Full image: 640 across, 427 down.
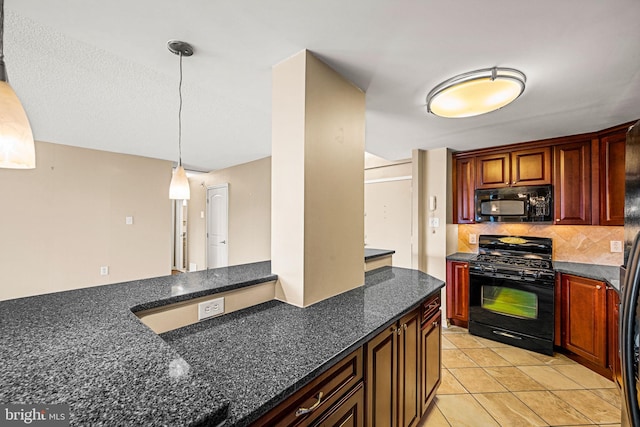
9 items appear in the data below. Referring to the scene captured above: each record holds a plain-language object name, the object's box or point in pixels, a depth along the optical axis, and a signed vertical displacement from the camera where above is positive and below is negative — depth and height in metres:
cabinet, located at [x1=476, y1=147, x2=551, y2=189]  3.01 +0.55
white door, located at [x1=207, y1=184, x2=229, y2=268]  5.50 -0.23
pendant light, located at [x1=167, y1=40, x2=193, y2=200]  2.07 +0.22
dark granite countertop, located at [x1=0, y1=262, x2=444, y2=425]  0.58 -0.39
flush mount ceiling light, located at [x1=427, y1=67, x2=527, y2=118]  1.61 +0.77
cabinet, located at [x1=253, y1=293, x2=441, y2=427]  0.92 -0.74
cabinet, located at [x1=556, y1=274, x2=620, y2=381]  2.34 -0.95
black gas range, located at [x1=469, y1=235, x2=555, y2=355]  2.76 -0.82
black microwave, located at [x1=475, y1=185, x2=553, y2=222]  2.94 +0.13
